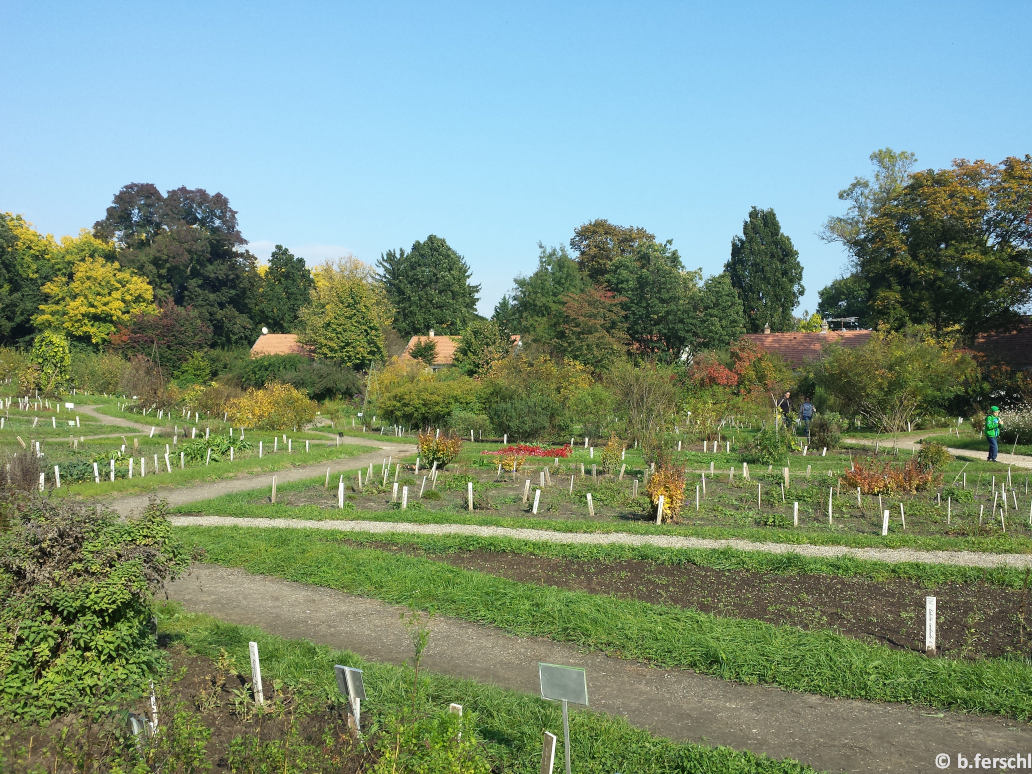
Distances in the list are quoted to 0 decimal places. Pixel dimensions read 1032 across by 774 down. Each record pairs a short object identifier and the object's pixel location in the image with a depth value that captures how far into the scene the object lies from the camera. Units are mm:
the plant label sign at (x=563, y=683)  5438
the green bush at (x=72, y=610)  6805
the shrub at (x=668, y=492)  16359
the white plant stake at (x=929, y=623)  8758
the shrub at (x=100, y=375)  51656
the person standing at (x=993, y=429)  24016
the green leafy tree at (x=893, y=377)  32094
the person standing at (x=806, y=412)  31262
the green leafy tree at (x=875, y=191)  53188
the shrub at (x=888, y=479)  18547
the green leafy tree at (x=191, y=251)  65688
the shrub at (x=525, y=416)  32188
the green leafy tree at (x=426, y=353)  54500
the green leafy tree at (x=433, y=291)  68000
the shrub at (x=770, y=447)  23938
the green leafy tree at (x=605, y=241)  65750
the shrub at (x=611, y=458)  22672
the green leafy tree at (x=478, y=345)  45906
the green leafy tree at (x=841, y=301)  67556
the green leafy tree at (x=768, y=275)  59688
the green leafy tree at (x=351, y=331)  52250
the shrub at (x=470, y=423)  33062
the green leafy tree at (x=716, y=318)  42625
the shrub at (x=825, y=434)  28000
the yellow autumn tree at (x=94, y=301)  58719
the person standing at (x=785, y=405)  35434
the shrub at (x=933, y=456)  20531
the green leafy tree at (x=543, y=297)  47878
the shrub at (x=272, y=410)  35875
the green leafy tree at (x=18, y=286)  61625
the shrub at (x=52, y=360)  42031
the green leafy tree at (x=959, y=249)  39375
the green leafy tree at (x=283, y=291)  73625
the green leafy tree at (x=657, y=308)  42688
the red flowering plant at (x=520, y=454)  24328
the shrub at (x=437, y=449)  23281
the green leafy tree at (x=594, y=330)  41094
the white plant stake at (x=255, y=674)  7504
